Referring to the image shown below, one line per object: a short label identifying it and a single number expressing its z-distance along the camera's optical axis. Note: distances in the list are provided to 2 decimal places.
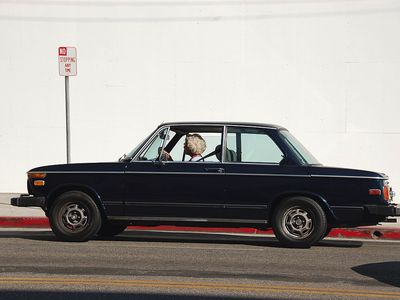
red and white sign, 16.14
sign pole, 15.97
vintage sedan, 11.32
